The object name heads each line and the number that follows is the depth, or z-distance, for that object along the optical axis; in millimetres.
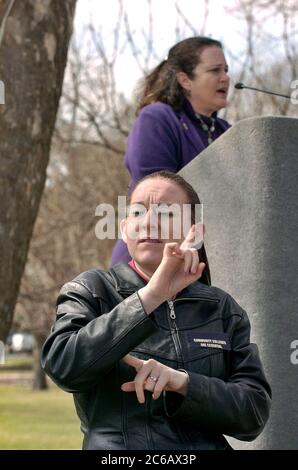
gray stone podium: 6435
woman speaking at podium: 7426
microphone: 7443
